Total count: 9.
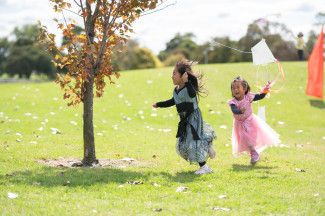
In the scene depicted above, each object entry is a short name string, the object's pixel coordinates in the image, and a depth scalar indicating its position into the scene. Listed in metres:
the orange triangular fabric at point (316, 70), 17.30
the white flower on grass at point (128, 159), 10.67
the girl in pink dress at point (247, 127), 10.77
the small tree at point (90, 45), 9.59
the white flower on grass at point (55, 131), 14.70
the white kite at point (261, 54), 10.50
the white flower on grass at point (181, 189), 7.80
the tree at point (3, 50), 111.20
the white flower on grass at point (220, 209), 6.75
